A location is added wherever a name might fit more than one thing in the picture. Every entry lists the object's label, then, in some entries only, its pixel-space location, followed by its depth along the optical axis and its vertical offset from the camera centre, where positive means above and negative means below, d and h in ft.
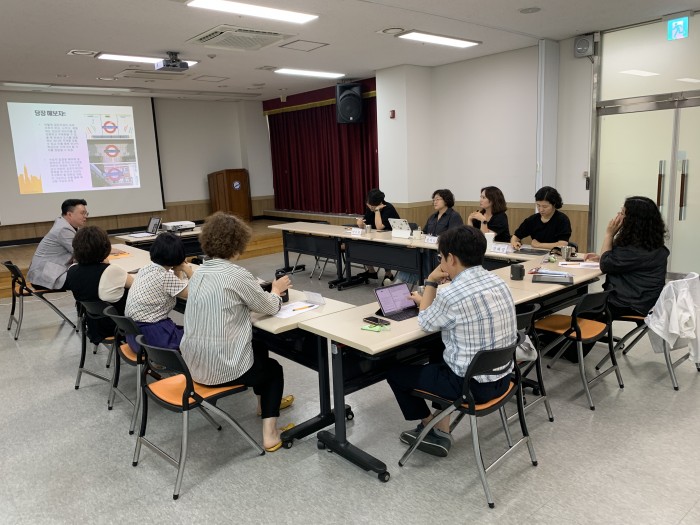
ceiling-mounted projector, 20.35 +4.47
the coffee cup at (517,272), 11.55 -2.44
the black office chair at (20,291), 15.80 -3.26
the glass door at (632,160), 19.33 -0.13
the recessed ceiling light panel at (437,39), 19.08 +4.85
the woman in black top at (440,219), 17.04 -1.83
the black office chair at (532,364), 8.59 -3.70
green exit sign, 17.79 +4.35
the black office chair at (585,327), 9.91 -3.46
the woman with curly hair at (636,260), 11.02 -2.19
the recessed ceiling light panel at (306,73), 25.41 +4.97
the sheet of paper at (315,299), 9.99 -2.45
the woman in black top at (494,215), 16.83 -1.69
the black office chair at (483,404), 7.16 -3.50
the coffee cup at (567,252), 13.52 -2.40
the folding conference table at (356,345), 7.83 -2.74
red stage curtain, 30.94 +0.73
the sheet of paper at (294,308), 9.25 -2.50
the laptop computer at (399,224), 18.37 -2.03
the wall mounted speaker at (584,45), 20.18 +4.41
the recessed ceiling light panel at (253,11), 14.34 +4.76
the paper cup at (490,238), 15.40 -2.21
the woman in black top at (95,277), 11.05 -2.03
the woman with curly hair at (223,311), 8.20 -2.18
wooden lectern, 35.70 -1.03
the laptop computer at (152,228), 22.24 -2.13
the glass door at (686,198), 18.53 -1.60
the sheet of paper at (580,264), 12.73 -2.60
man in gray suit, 15.65 -2.13
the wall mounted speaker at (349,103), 28.50 +3.67
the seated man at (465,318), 7.36 -2.21
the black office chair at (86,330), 10.43 -3.38
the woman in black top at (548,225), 15.23 -1.92
